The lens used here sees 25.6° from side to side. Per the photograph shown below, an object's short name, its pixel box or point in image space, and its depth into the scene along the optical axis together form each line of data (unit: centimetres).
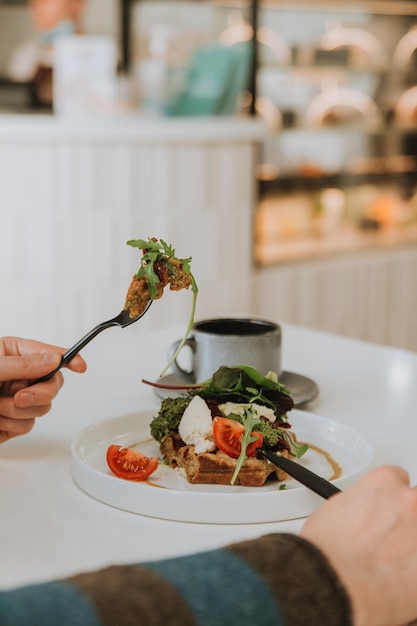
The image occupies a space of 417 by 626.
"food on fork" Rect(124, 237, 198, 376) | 106
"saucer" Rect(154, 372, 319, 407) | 130
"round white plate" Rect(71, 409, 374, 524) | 92
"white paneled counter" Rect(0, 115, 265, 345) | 286
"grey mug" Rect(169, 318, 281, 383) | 127
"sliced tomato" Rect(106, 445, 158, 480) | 101
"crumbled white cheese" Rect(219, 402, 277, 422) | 104
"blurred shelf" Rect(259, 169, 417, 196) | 358
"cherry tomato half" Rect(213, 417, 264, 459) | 98
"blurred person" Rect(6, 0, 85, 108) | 394
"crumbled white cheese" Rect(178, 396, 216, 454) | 100
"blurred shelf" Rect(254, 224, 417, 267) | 354
